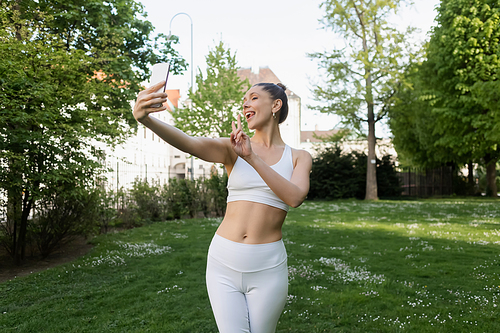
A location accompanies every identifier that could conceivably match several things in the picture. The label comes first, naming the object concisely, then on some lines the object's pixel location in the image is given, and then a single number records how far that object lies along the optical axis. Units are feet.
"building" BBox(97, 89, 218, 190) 55.26
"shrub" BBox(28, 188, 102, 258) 28.89
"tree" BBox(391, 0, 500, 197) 63.87
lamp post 81.55
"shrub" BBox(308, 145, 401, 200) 92.68
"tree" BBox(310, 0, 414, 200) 83.82
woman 6.97
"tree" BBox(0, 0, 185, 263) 23.16
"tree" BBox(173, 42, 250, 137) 79.71
